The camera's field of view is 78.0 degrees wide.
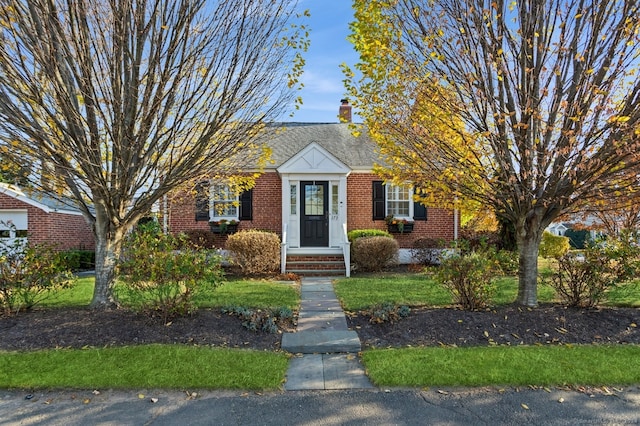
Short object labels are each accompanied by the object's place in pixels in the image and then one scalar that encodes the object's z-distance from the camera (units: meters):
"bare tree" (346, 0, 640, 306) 4.97
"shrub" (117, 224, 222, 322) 5.33
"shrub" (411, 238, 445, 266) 12.44
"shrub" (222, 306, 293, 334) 5.44
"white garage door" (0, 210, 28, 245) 14.09
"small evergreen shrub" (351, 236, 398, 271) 11.20
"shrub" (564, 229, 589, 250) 22.52
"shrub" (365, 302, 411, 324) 5.72
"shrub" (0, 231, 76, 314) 5.88
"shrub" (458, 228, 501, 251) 12.28
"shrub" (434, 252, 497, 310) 5.79
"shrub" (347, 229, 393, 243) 12.14
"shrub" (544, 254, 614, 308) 5.82
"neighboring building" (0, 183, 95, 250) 14.02
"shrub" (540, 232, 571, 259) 13.45
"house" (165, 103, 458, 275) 12.47
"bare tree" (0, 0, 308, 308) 4.82
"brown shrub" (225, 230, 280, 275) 10.55
